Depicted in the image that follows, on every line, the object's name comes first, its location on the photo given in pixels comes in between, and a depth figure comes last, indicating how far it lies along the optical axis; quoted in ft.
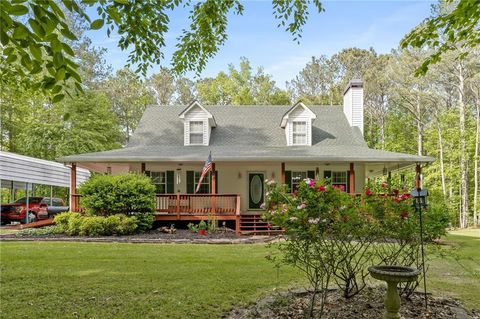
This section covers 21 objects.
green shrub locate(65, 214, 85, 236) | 44.75
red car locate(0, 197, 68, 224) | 65.31
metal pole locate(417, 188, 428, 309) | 17.12
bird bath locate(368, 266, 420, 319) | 14.23
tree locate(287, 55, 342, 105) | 129.90
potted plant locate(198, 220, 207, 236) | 46.35
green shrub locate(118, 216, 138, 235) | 45.09
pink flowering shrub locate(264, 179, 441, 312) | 15.40
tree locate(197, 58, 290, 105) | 111.04
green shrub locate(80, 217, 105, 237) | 44.14
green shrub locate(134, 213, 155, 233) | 47.83
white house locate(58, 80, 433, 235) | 51.88
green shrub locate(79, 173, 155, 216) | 46.80
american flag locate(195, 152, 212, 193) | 46.97
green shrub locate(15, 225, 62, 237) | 45.19
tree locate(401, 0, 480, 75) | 16.26
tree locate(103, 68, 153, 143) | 120.26
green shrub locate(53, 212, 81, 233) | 46.88
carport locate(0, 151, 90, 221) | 59.82
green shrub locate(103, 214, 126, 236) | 44.68
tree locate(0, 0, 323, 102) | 7.21
